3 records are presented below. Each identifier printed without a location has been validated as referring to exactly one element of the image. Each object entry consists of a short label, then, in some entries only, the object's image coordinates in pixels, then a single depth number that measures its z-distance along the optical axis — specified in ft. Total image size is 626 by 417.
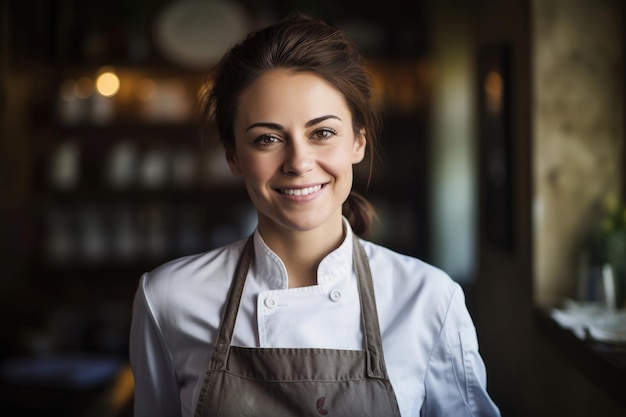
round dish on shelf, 14.17
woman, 4.33
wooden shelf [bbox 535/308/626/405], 6.08
